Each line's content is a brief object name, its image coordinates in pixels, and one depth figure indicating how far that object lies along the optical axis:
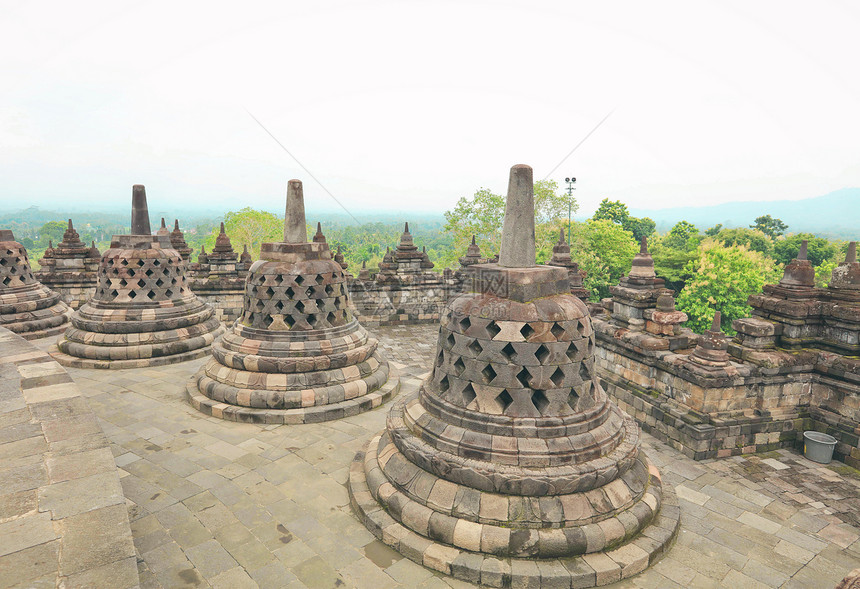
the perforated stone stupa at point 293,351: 8.02
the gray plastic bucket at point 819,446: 7.91
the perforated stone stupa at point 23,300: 12.16
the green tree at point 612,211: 55.78
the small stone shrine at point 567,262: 17.33
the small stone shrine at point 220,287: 17.09
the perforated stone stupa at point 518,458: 4.58
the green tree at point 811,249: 44.06
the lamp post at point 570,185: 36.19
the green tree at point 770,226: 62.12
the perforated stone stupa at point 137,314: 10.35
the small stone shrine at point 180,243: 20.85
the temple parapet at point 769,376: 8.12
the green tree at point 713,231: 62.74
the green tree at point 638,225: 57.94
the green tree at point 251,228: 56.97
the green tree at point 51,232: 109.02
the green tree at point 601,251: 40.59
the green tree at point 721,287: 30.80
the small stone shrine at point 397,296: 18.48
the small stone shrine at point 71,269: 15.67
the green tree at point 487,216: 41.34
